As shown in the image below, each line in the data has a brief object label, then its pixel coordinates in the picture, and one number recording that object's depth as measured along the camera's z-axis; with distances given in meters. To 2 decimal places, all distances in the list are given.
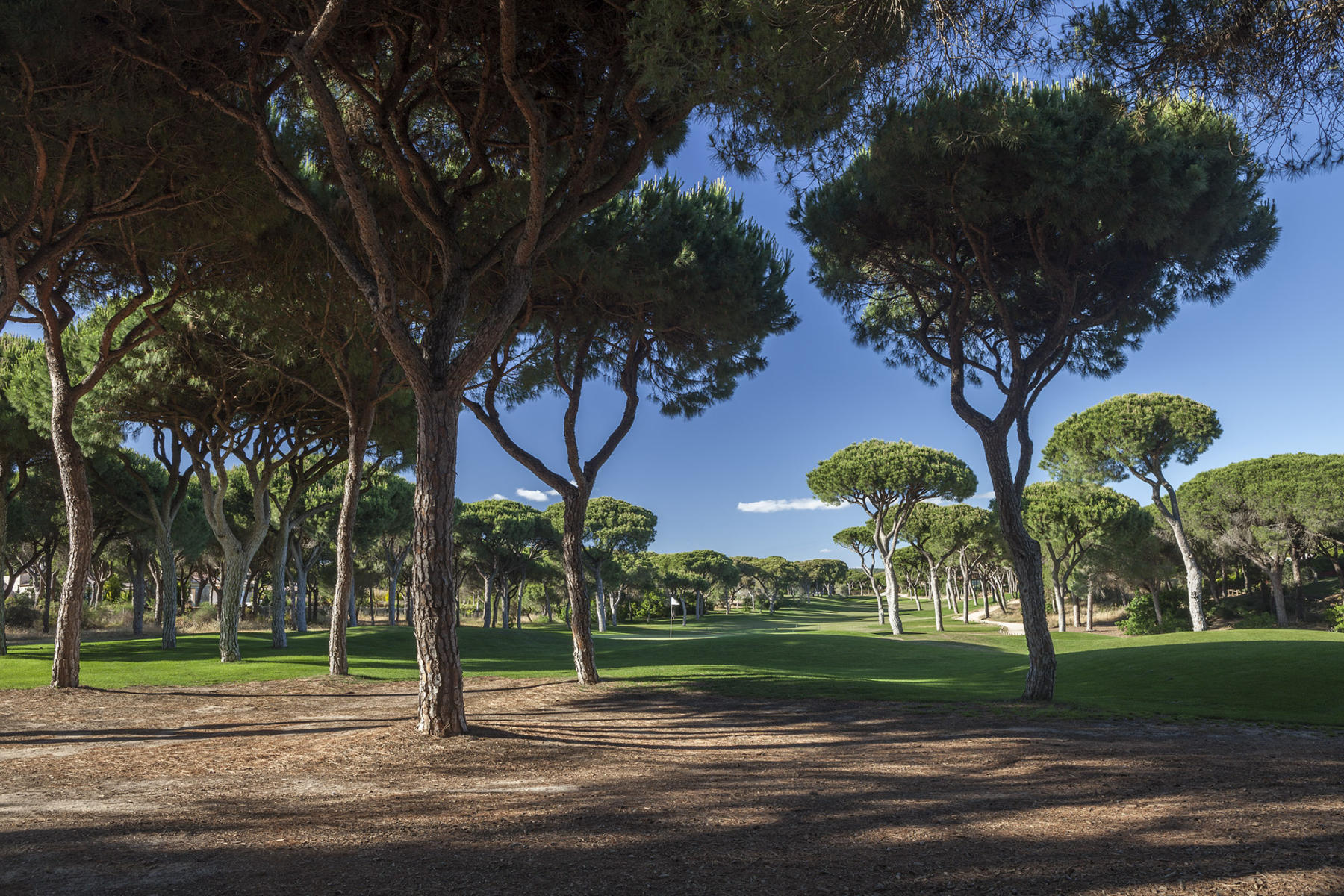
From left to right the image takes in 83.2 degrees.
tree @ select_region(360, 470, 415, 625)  35.38
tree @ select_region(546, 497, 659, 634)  54.12
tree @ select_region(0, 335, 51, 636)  21.03
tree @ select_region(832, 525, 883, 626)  55.19
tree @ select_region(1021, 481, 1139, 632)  36.84
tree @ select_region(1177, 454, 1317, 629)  35.56
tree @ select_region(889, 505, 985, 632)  45.47
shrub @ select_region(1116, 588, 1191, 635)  35.22
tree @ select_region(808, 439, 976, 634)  36.44
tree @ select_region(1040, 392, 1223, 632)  32.22
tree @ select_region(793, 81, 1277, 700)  11.00
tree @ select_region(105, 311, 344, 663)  16.88
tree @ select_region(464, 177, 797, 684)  13.16
